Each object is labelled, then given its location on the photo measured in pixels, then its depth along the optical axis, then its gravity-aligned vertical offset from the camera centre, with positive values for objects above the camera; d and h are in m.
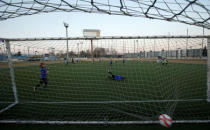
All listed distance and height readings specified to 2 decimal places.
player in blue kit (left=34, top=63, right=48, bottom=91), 5.05 -0.78
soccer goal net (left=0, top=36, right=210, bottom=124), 2.61 -1.60
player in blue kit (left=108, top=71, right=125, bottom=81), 6.48 -1.37
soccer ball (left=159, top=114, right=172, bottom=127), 2.02 -1.44
